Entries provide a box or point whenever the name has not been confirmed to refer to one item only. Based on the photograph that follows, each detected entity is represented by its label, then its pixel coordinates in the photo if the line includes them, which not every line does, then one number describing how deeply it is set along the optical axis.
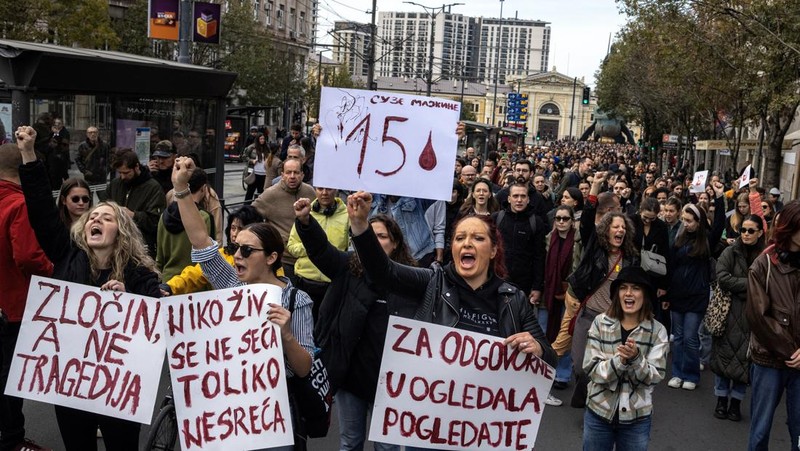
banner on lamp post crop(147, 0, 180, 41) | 19.58
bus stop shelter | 9.41
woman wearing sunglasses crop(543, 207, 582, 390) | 7.81
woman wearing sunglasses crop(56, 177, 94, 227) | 5.54
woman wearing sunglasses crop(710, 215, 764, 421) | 6.92
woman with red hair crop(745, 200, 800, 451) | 5.14
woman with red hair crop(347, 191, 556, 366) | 3.91
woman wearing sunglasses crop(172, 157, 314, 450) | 3.82
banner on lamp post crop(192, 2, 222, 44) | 20.61
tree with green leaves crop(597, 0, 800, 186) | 15.45
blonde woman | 4.50
